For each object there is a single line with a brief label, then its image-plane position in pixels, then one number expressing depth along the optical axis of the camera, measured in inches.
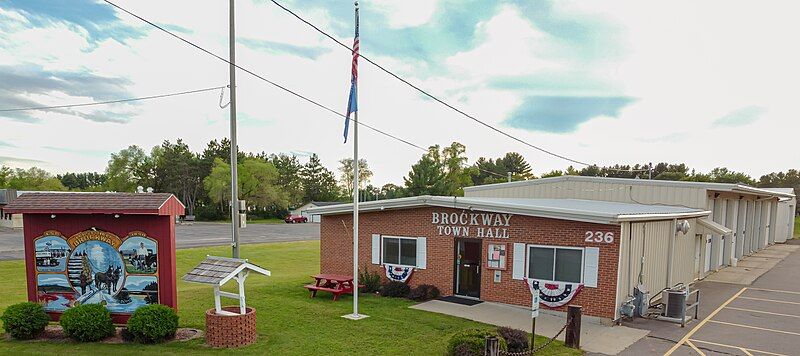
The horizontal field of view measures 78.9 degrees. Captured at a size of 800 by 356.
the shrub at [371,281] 647.1
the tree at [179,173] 3201.3
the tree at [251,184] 2878.0
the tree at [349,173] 3700.8
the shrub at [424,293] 597.6
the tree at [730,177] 2986.0
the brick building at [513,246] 505.7
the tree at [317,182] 3902.6
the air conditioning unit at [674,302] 505.5
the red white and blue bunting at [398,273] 638.5
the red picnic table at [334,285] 594.2
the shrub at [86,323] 400.2
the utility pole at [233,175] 546.3
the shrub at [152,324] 398.3
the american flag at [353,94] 486.6
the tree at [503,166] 3782.0
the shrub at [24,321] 402.0
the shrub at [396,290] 613.3
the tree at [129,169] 3334.2
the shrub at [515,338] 384.8
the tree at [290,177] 3601.4
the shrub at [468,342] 350.3
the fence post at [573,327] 410.9
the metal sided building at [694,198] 764.6
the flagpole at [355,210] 487.5
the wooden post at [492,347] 337.7
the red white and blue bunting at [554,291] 522.3
